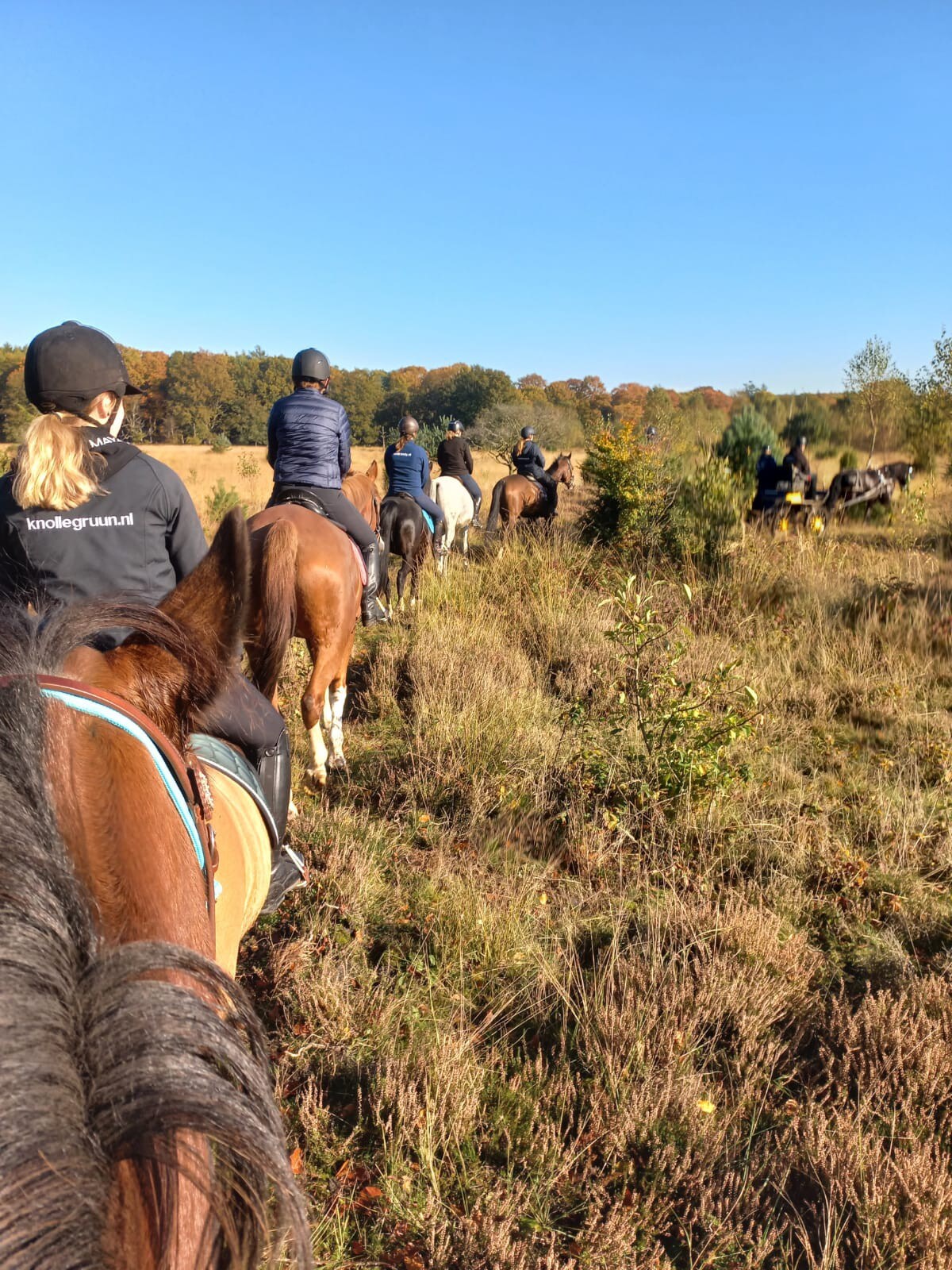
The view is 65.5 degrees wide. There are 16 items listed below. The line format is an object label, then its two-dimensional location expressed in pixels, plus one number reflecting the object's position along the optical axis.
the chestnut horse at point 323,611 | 5.08
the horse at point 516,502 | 13.95
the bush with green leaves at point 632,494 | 9.66
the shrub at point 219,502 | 16.05
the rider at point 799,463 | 11.73
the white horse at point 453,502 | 12.59
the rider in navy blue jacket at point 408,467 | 10.33
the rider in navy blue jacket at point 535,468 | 14.96
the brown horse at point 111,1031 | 0.65
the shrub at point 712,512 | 9.11
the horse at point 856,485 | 12.37
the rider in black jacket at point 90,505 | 2.29
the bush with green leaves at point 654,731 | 4.29
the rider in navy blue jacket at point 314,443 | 5.53
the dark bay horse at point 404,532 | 9.81
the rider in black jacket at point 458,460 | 13.73
